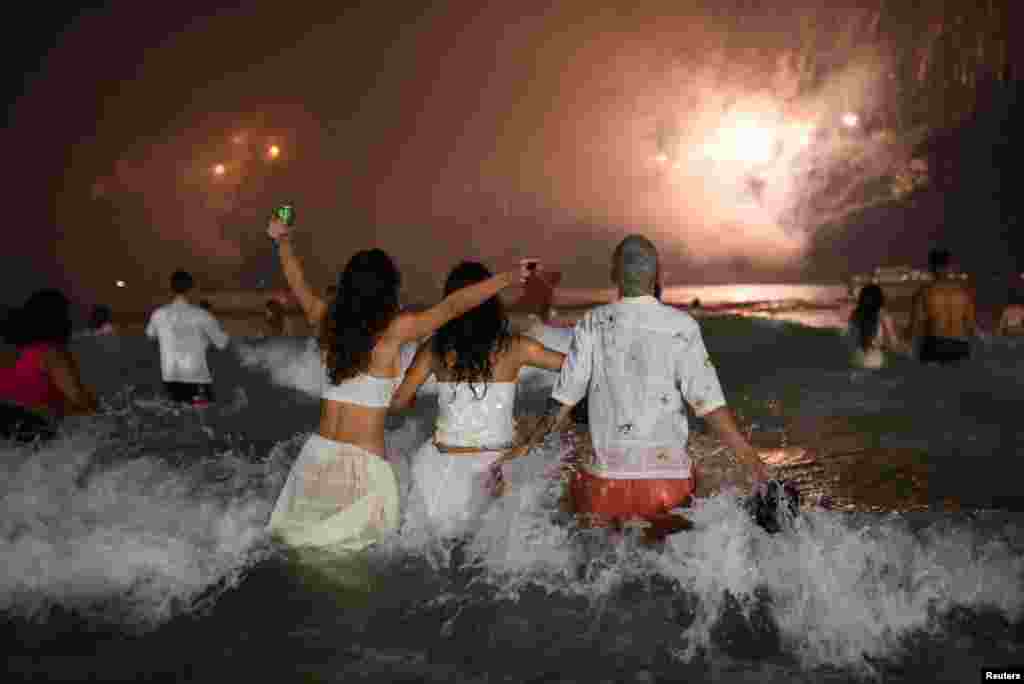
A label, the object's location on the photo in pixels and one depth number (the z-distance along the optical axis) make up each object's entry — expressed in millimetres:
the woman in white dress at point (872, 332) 10352
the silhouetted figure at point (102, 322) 14758
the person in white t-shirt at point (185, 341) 8773
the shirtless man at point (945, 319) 9523
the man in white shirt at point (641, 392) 3561
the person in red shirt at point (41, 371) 5742
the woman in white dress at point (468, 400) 4203
